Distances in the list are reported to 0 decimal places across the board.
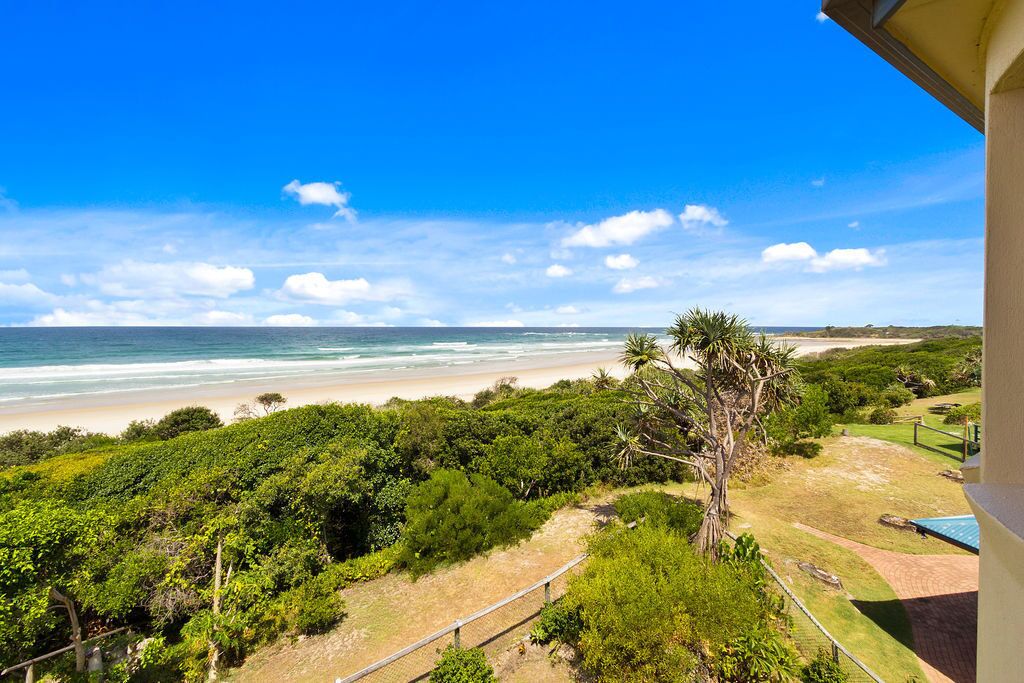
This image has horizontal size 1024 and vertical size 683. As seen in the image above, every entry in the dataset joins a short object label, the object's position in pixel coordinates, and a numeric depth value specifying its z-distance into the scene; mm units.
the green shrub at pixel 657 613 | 6023
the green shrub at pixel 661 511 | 10023
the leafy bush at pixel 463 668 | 6246
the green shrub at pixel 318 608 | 8023
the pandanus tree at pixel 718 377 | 9383
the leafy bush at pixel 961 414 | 18000
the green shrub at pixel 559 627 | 7438
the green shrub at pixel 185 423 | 17453
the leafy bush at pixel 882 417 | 20688
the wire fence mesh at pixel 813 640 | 6074
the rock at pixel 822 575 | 8500
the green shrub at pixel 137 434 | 15835
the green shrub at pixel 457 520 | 10102
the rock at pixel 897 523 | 10547
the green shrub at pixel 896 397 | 23672
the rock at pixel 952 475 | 13156
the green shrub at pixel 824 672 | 5914
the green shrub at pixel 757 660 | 6195
